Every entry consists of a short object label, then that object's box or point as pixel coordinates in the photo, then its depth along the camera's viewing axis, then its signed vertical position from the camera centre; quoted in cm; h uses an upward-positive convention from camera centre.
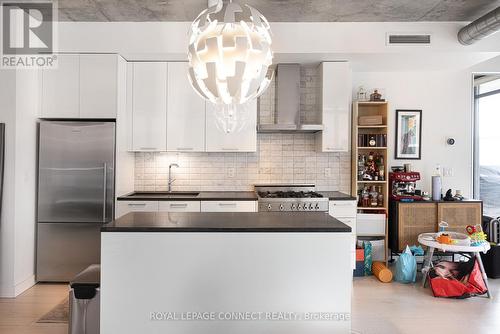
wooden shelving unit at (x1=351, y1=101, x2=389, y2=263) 479 +24
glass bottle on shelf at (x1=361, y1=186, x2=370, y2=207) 491 -39
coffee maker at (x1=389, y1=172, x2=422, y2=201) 491 -21
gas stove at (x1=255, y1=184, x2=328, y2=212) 426 -40
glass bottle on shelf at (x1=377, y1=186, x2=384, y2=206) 492 -41
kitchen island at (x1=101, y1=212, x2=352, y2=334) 243 -77
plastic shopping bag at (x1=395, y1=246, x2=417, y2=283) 434 -118
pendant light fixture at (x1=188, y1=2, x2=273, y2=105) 197 +65
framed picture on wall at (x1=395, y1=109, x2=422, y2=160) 529 +52
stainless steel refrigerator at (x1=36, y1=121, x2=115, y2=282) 423 -32
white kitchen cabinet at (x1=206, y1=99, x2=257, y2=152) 470 +40
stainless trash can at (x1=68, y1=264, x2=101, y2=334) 264 -102
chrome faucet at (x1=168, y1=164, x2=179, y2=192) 500 -14
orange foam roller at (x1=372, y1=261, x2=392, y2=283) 438 -127
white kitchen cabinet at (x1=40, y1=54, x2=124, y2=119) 433 +96
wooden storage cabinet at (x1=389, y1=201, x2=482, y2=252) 483 -63
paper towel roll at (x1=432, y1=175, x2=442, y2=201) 497 -24
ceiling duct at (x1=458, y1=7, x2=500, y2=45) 366 +154
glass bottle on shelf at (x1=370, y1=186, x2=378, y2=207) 489 -39
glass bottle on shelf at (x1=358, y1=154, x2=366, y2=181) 491 +6
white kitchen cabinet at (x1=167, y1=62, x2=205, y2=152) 466 +69
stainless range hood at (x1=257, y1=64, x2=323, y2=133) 477 +99
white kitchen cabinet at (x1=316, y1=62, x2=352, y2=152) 462 +82
